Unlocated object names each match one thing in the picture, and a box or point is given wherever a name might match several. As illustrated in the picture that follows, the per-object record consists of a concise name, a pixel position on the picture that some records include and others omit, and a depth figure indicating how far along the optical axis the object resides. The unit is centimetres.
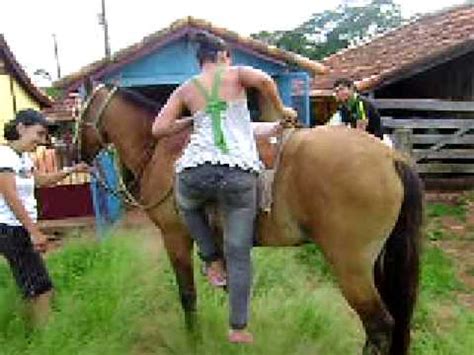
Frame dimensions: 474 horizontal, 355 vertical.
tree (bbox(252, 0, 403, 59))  3931
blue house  1091
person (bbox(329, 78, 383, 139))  851
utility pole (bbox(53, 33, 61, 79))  5606
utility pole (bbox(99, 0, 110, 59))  3064
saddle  461
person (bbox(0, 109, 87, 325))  523
